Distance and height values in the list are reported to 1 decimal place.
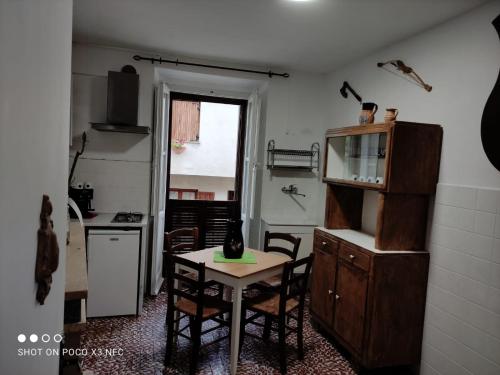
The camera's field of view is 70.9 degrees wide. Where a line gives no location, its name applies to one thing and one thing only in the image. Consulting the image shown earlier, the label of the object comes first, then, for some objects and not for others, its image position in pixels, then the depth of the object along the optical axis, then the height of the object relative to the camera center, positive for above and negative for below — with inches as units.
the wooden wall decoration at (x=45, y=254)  29.0 -8.3
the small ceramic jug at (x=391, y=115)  98.0 +17.7
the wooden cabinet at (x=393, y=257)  93.4 -21.6
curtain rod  138.8 +42.0
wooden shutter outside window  241.0 +30.8
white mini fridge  121.7 -38.6
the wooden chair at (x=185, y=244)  112.0 -25.5
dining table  93.1 -28.8
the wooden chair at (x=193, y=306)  91.4 -39.2
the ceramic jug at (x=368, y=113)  109.0 +19.9
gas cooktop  129.6 -21.1
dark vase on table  107.6 -22.5
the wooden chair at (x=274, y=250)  117.6 -28.3
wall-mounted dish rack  155.6 +6.2
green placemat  104.9 -27.4
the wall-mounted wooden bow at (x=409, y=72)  100.8 +32.6
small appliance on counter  131.5 -14.9
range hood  131.1 +21.7
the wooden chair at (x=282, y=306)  96.7 -39.9
